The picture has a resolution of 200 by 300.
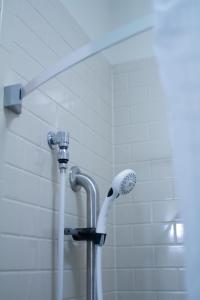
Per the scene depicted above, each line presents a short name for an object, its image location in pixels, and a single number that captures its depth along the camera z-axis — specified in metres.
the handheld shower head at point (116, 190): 1.08
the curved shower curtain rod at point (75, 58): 0.70
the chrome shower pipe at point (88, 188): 1.13
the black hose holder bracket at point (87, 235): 1.06
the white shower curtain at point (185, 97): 0.47
